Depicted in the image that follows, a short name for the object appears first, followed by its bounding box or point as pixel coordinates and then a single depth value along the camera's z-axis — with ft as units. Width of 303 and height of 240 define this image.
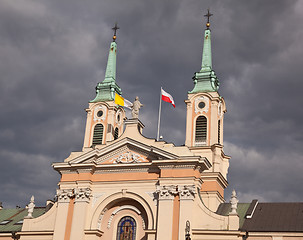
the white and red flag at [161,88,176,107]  134.62
